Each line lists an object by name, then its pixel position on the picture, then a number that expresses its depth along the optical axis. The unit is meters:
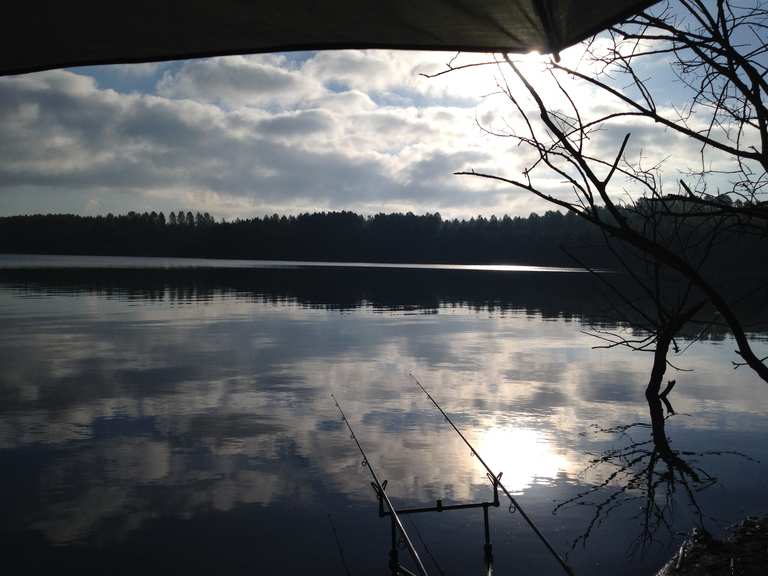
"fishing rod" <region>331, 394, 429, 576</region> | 3.70
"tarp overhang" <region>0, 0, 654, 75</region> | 2.06
